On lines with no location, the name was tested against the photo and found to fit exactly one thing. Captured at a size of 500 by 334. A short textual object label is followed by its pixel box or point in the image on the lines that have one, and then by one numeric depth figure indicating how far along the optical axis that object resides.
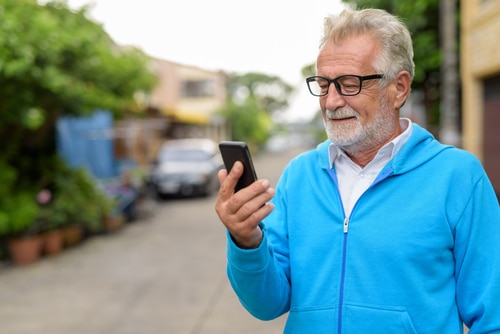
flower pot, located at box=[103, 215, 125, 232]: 9.81
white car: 15.11
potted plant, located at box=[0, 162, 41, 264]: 7.35
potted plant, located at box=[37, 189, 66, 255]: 7.96
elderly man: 1.51
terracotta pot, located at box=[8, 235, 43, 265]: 7.48
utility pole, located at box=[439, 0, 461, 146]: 7.87
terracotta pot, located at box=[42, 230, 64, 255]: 7.97
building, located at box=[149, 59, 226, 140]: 26.75
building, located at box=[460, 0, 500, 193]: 8.59
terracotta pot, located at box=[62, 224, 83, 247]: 8.55
